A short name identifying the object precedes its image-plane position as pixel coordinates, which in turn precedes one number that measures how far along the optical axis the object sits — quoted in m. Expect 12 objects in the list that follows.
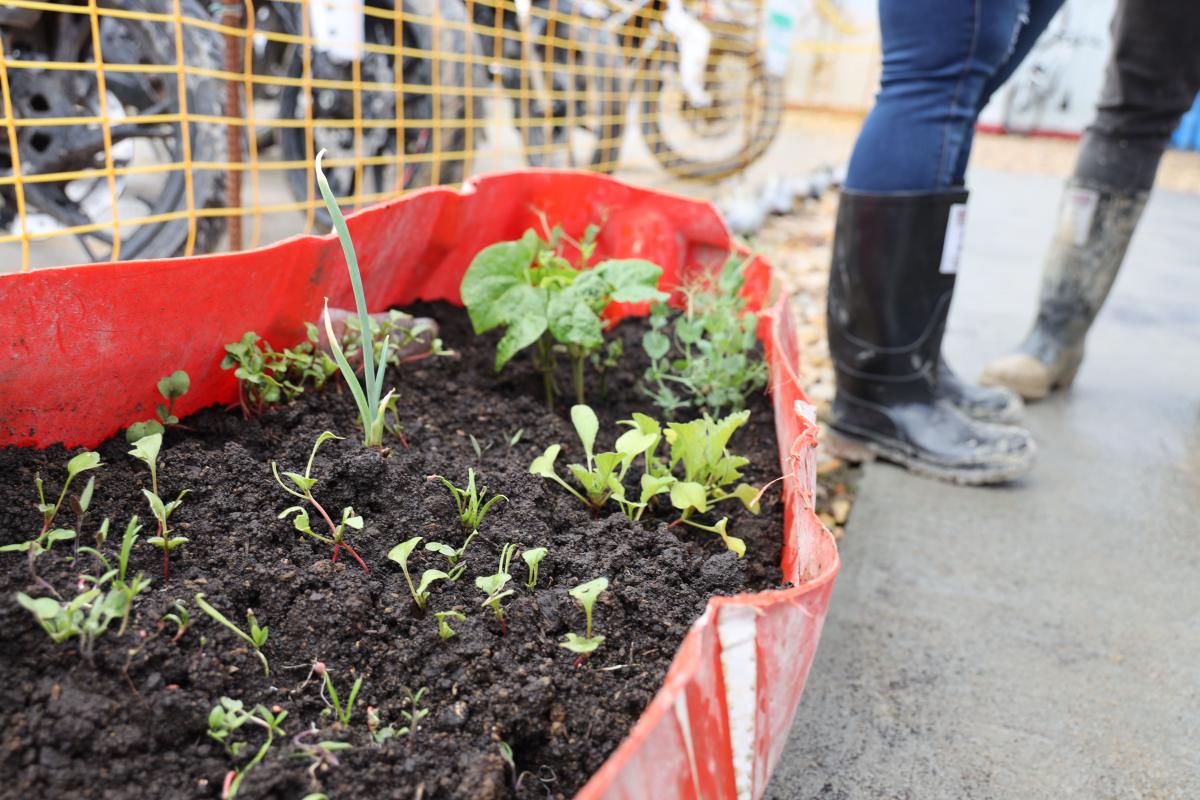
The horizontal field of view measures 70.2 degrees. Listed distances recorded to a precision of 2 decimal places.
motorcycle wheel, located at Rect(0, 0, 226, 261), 1.99
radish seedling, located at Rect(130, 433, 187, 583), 0.72
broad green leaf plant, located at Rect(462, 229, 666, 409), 1.12
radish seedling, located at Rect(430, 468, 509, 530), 0.84
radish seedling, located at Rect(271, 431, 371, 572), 0.77
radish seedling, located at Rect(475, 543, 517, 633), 0.72
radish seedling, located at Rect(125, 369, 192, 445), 0.88
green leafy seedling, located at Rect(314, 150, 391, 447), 0.81
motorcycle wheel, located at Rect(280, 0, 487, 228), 2.48
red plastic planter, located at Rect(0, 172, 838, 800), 0.54
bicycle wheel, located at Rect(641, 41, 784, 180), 4.57
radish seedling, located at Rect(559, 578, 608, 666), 0.68
